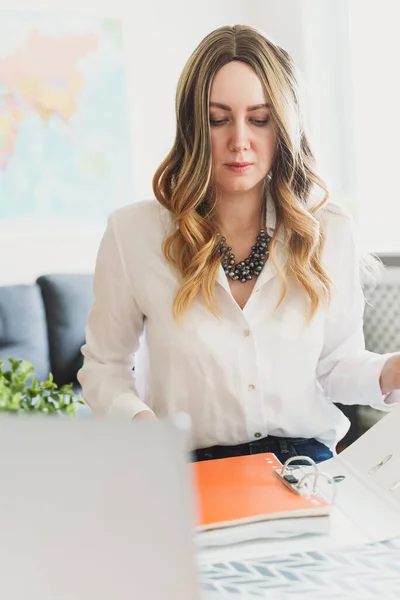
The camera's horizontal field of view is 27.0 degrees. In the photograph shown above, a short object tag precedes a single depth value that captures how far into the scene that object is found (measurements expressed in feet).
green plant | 3.21
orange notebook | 3.12
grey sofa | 11.04
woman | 4.81
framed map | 12.48
